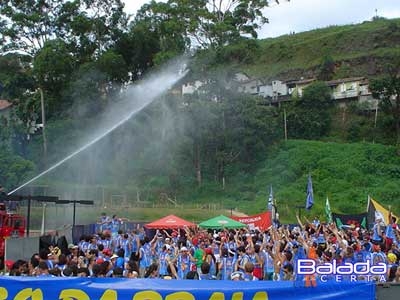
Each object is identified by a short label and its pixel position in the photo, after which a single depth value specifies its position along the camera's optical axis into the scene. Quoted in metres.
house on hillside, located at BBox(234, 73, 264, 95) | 86.75
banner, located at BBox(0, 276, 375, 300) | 7.50
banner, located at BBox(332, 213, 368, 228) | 32.22
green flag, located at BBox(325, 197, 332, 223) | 28.84
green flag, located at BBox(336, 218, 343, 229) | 31.12
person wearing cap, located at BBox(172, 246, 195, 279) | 14.20
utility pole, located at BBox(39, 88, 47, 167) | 60.50
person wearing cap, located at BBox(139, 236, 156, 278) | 16.39
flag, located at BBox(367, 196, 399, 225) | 27.32
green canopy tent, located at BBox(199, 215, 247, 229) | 28.58
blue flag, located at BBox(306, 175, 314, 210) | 31.10
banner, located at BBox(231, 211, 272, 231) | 29.00
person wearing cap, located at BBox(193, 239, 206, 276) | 14.75
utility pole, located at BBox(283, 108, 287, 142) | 72.81
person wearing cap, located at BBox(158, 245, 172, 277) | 14.81
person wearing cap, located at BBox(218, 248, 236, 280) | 14.12
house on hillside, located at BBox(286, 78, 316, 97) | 84.51
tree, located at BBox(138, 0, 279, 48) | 61.19
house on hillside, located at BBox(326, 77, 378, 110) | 80.00
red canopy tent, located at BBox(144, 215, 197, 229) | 29.30
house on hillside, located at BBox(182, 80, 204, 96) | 60.36
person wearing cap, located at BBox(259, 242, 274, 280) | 14.08
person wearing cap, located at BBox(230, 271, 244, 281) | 9.54
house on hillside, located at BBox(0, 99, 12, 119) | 77.64
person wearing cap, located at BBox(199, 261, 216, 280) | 11.14
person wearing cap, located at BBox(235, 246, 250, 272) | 13.41
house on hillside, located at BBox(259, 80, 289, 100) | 89.31
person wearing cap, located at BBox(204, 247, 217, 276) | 14.13
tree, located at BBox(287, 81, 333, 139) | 73.31
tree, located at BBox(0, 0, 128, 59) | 62.53
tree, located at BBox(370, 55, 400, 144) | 69.81
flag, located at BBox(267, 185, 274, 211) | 30.58
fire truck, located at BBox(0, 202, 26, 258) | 22.19
